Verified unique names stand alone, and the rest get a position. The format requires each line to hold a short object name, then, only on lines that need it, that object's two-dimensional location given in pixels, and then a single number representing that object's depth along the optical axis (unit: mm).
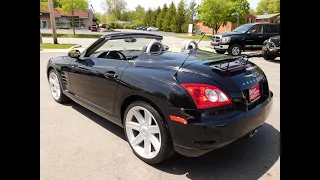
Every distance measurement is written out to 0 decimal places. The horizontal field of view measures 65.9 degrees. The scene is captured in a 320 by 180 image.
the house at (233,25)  49434
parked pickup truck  13719
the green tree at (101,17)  66125
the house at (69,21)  47669
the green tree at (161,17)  65788
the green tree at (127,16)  73862
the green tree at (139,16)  76688
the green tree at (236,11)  37444
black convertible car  2174
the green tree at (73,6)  30273
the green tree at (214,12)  34938
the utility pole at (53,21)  18645
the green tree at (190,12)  58000
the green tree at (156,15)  70238
